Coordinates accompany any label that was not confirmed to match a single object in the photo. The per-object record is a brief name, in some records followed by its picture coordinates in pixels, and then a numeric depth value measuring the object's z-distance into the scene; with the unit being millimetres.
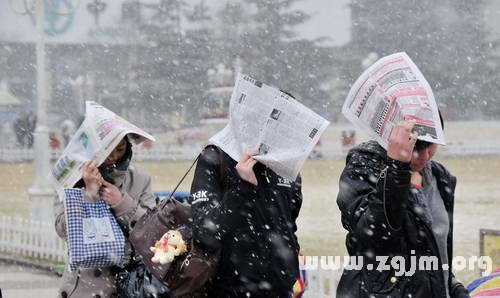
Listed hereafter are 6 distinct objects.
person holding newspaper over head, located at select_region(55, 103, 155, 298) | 8602
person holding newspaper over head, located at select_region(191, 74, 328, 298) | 7051
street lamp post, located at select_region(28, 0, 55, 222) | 27297
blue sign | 91619
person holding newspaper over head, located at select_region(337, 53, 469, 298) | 6164
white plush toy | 7293
